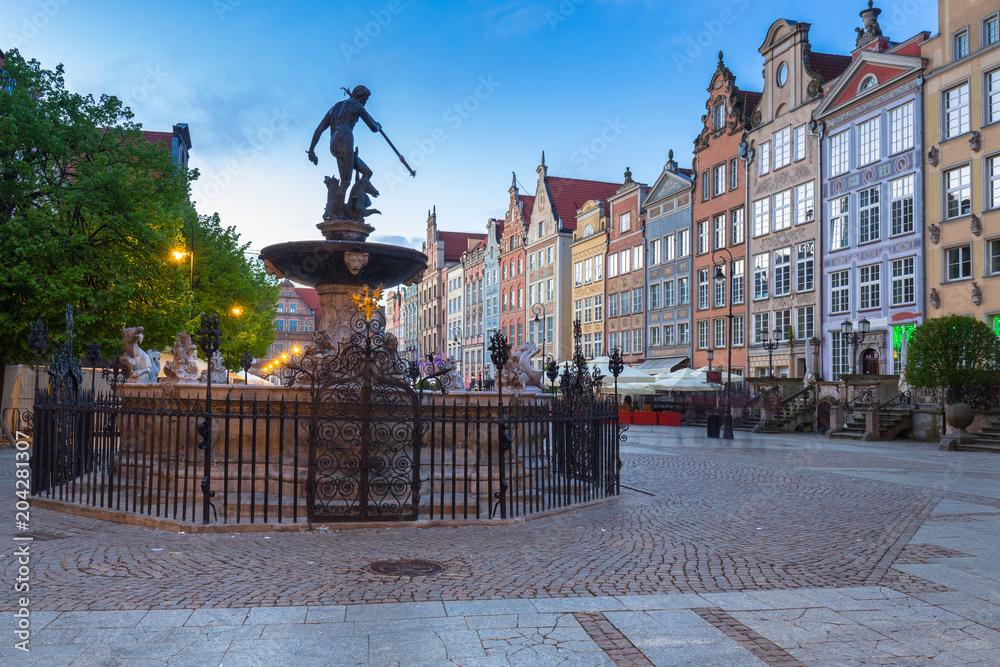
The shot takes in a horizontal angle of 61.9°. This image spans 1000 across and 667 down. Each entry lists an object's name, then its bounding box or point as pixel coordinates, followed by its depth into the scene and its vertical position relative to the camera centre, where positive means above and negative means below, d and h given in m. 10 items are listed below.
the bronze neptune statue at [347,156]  13.10 +3.37
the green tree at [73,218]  20.83 +3.89
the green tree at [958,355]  24.17 +0.44
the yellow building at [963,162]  28.59 +7.43
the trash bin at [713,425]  28.80 -1.96
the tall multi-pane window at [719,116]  45.38 +13.90
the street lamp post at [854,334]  30.34 +1.40
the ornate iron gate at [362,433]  9.26 -0.76
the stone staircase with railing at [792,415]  32.75 -1.82
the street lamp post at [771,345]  36.28 +1.06
